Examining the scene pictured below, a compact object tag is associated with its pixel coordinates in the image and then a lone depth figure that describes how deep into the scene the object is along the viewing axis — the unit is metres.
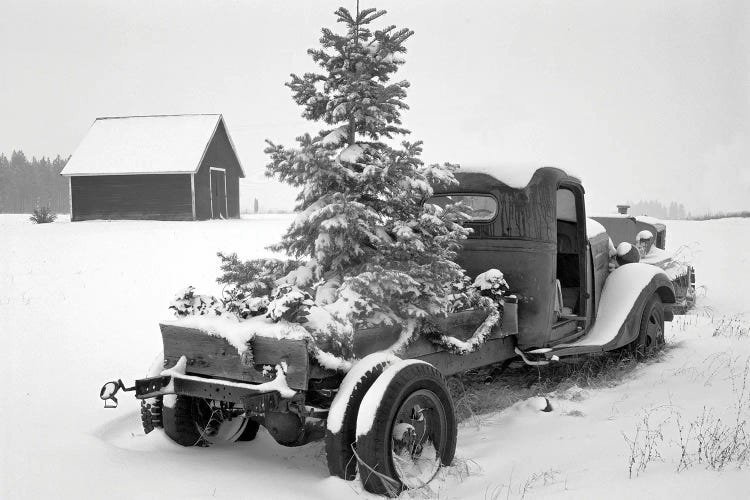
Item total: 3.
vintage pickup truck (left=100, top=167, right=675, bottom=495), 3.21
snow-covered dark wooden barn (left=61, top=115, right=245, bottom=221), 25.27
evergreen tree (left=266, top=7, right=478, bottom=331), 3.86
